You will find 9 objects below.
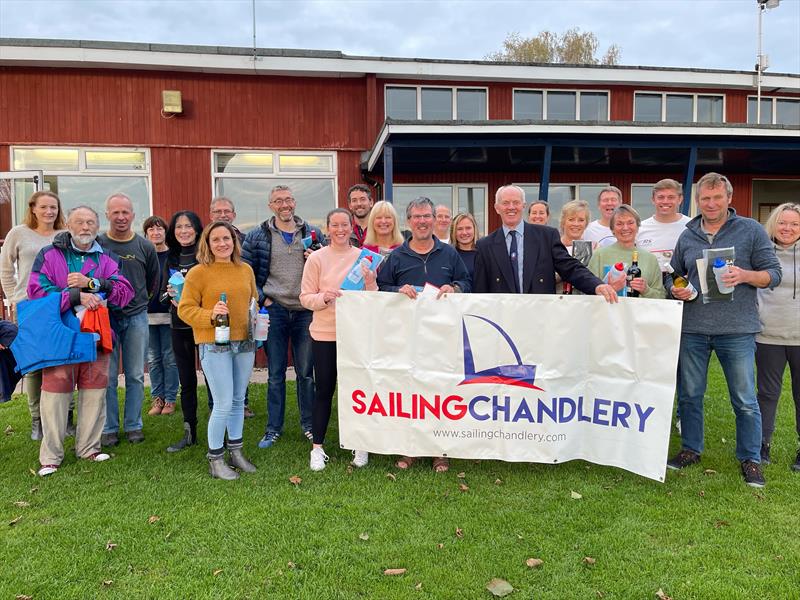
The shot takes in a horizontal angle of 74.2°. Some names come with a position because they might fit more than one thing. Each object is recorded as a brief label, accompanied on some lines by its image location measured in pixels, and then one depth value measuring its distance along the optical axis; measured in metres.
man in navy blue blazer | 3.81
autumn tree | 33.16
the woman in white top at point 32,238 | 4.40
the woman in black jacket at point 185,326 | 4.39
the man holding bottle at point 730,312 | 3.51
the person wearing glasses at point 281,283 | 4.36
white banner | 3.49
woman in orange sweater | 3.63
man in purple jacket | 3.90
